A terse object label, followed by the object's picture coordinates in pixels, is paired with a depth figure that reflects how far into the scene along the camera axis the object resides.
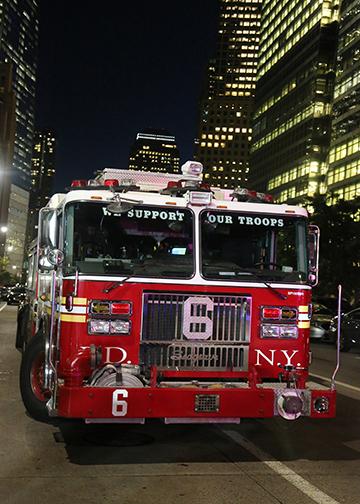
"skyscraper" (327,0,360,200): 79.00
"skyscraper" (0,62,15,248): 183.75
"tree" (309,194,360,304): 43.00
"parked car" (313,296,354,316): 36.51
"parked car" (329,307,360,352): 21.50
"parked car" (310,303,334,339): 25.33
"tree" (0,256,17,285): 129.74
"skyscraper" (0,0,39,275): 192.95
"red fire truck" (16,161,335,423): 6.19
